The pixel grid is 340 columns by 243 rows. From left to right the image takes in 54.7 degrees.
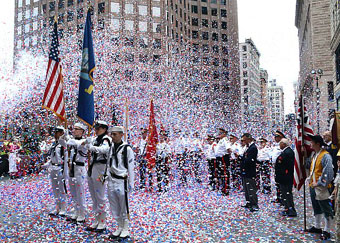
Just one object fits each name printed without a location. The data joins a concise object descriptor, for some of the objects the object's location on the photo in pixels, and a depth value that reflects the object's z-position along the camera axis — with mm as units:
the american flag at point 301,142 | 7137
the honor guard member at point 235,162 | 11645
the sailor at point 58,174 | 8148
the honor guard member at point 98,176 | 6852
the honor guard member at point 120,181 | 6352
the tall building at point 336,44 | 25350
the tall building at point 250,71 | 99894
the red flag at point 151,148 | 11766
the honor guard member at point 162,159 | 12141
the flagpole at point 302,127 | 7199
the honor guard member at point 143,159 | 12391
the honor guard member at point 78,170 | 7516
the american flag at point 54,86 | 7875
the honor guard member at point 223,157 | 11306
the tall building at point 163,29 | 48594
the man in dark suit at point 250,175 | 8859
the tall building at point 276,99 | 156062
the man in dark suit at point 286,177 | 8234
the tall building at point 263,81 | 136625
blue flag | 7383
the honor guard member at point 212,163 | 12145
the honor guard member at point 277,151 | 9203
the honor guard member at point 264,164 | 11750
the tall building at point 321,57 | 34250
